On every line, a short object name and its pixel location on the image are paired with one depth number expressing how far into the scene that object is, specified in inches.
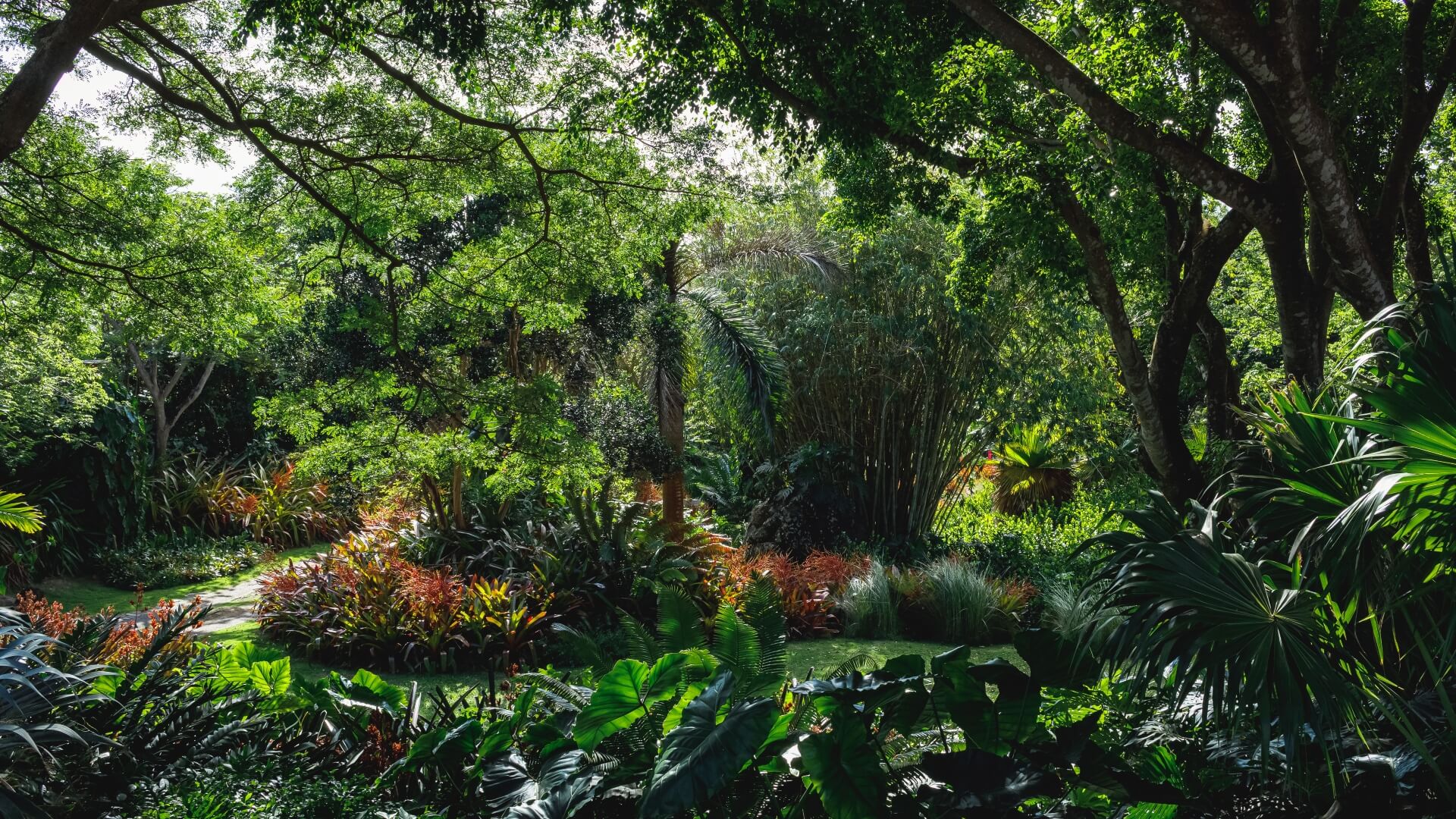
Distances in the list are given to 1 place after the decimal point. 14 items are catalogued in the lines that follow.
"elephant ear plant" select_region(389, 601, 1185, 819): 137.2
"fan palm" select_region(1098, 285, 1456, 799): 128.6
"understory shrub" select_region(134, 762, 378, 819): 149.4
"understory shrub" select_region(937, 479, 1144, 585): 491.2
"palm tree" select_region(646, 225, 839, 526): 502.9
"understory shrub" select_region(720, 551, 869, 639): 417.1
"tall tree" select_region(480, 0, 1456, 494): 256.7
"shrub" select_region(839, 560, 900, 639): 417.4
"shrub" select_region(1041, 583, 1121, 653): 358.0
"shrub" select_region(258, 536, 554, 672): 347.6
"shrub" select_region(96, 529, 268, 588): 511.2
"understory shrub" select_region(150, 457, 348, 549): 607.8
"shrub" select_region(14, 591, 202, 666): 221.8
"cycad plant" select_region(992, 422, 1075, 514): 753.6
